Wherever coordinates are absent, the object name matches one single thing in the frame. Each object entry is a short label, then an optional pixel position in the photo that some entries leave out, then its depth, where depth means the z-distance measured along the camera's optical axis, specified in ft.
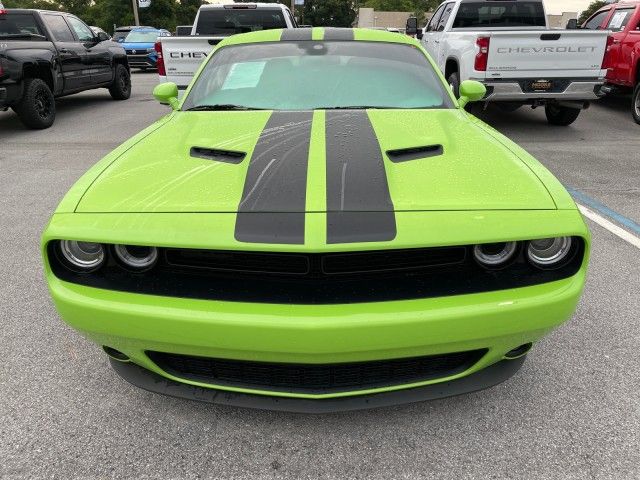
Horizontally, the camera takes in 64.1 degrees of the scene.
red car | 25.89
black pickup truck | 23.73
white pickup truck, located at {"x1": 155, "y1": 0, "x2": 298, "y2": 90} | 27.37
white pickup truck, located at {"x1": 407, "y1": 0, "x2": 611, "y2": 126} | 21.16
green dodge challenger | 5.28
